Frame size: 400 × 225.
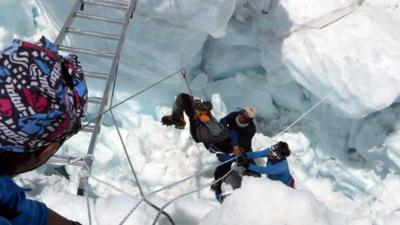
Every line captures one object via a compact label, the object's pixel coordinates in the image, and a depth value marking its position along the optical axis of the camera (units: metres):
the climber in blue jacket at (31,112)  0.90
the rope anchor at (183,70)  3.12
